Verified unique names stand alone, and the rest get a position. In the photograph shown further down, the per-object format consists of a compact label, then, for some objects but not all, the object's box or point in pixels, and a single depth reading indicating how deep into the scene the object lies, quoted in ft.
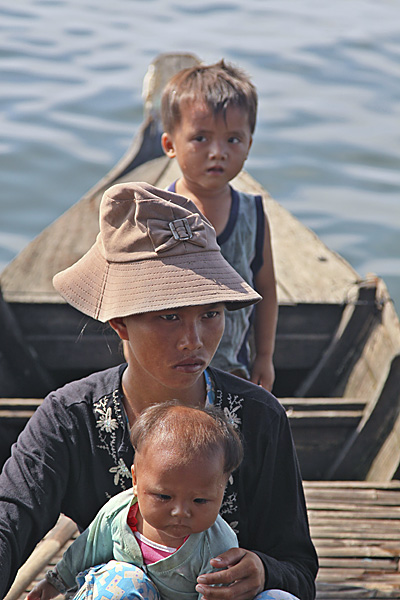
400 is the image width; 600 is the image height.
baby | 14.92
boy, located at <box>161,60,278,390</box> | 17.25
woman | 15.13
